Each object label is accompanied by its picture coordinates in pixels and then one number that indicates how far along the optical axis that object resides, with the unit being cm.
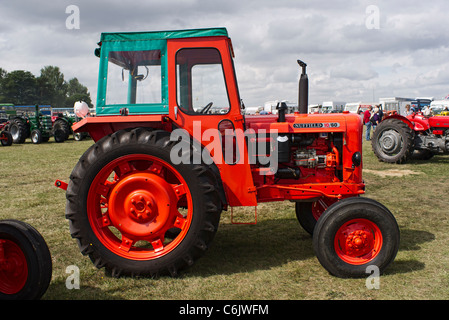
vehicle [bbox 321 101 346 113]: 5102
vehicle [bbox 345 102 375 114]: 4703
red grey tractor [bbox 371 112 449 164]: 1105
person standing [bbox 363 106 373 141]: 1842
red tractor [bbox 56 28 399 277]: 365
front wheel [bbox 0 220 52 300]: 311
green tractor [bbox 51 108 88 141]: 2197
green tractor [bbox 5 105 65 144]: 2161
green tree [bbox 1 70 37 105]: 8825
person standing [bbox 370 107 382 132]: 1792
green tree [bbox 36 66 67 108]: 9100
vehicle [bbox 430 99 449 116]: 4109
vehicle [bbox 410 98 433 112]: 4575
